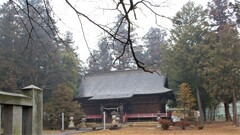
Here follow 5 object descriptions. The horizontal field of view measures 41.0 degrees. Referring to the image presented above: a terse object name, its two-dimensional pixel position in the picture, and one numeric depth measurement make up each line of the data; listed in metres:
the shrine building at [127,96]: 30.28
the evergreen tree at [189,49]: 27.78
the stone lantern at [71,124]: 25.91
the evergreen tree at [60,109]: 26.75
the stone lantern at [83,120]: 27.38
